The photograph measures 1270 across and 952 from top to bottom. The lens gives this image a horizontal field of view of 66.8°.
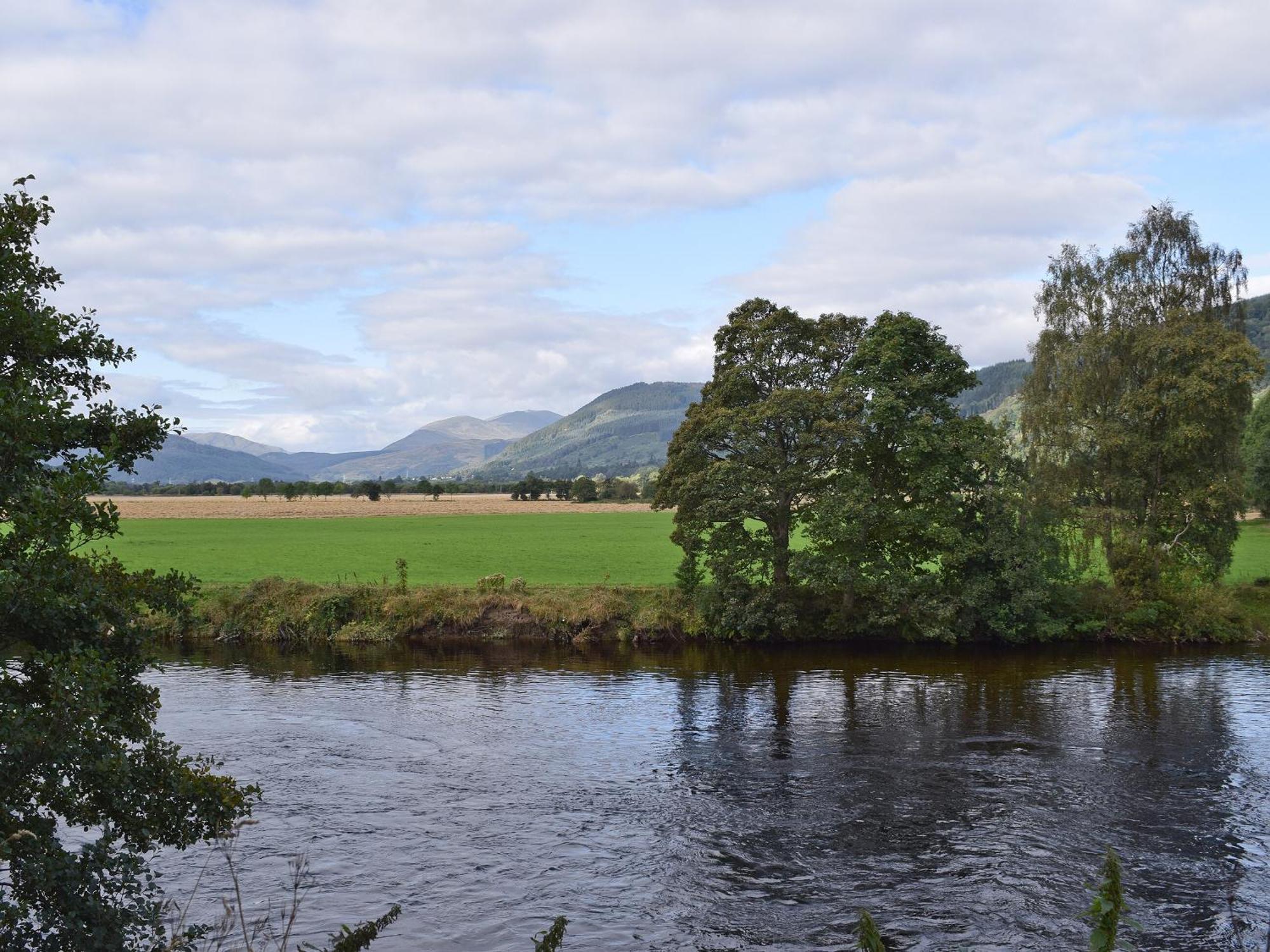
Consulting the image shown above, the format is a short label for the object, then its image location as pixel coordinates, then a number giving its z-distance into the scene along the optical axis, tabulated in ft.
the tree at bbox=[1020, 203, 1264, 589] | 145.48
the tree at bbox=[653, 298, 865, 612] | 142.41
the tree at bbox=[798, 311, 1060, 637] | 139.33
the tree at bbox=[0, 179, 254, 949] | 33.76
